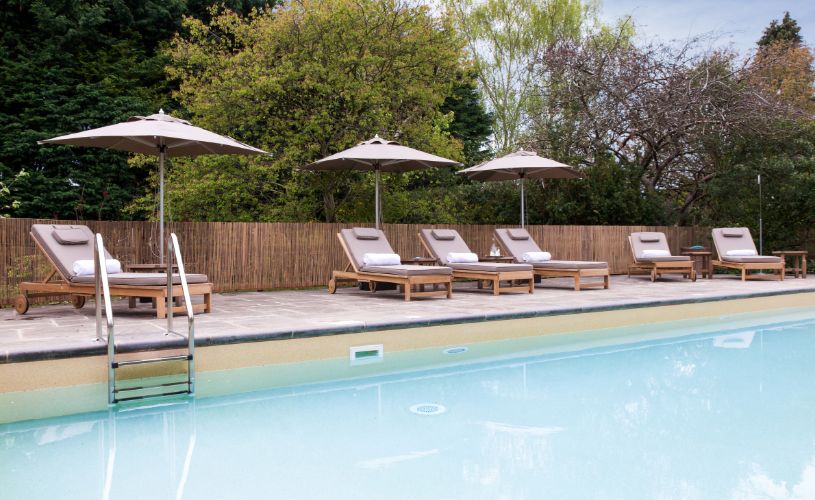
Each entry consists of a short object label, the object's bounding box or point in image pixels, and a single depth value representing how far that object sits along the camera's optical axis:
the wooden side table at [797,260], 11.86
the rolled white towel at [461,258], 9.46
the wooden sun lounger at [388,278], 7.97
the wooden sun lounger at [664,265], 11.21
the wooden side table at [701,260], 12.32
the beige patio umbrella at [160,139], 6.82
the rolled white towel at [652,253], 11.33
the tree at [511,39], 21.95
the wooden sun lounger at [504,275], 8.80
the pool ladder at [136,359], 4.24
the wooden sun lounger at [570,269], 9.56
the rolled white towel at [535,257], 10.21
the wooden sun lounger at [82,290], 5.95
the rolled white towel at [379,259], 8.64
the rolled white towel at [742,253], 11.71
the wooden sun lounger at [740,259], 11.42
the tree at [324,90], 12.05
